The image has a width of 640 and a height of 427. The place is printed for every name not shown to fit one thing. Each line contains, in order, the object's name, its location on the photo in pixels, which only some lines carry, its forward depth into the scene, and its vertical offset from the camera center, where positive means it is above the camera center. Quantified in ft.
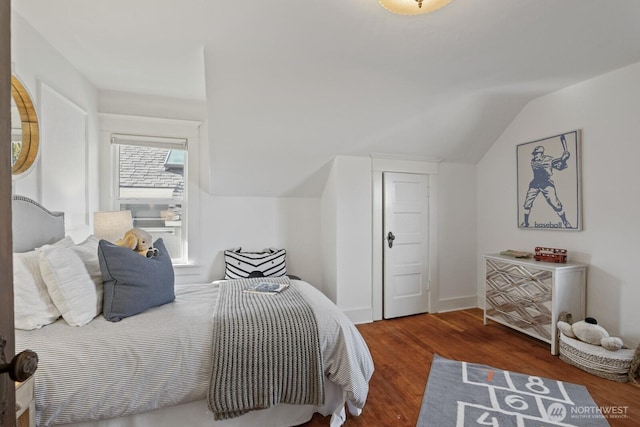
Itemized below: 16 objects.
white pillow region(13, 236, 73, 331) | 4.56 -1.34
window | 10.29 +1.05
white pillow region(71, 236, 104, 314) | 5.45 -0.94
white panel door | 10.95 -1.20
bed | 4.21 -2.42
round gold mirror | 5.78 +1.76
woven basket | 6.85 -3.61
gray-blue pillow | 5.23 -1.28
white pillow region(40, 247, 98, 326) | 4.87 -1.24
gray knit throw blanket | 4.72 -2.51
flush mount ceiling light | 4.66 +3.40
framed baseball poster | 8.89 +0.95
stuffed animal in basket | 7.11 -3.12
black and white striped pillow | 10.73 -1.90
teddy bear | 6.62 -0.72
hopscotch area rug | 5.56 -3.97
